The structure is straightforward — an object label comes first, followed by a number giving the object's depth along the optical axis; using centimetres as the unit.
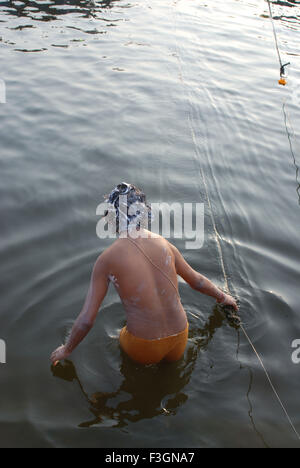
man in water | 315
